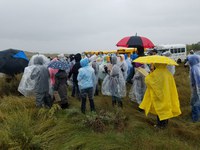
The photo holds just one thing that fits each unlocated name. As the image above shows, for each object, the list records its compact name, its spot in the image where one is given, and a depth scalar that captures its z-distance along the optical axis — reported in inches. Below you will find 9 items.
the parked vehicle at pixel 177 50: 635.6
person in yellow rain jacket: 126.5
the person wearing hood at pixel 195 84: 145.7
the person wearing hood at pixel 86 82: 156.5
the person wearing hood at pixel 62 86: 165.0
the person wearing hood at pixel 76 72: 200.5
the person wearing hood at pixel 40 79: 159.7
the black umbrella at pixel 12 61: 210.7
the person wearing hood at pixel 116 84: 169.9
